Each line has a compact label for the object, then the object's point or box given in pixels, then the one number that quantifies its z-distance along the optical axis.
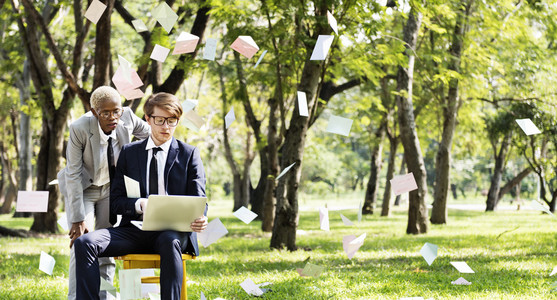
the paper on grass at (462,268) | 6.45
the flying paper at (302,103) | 5.43
